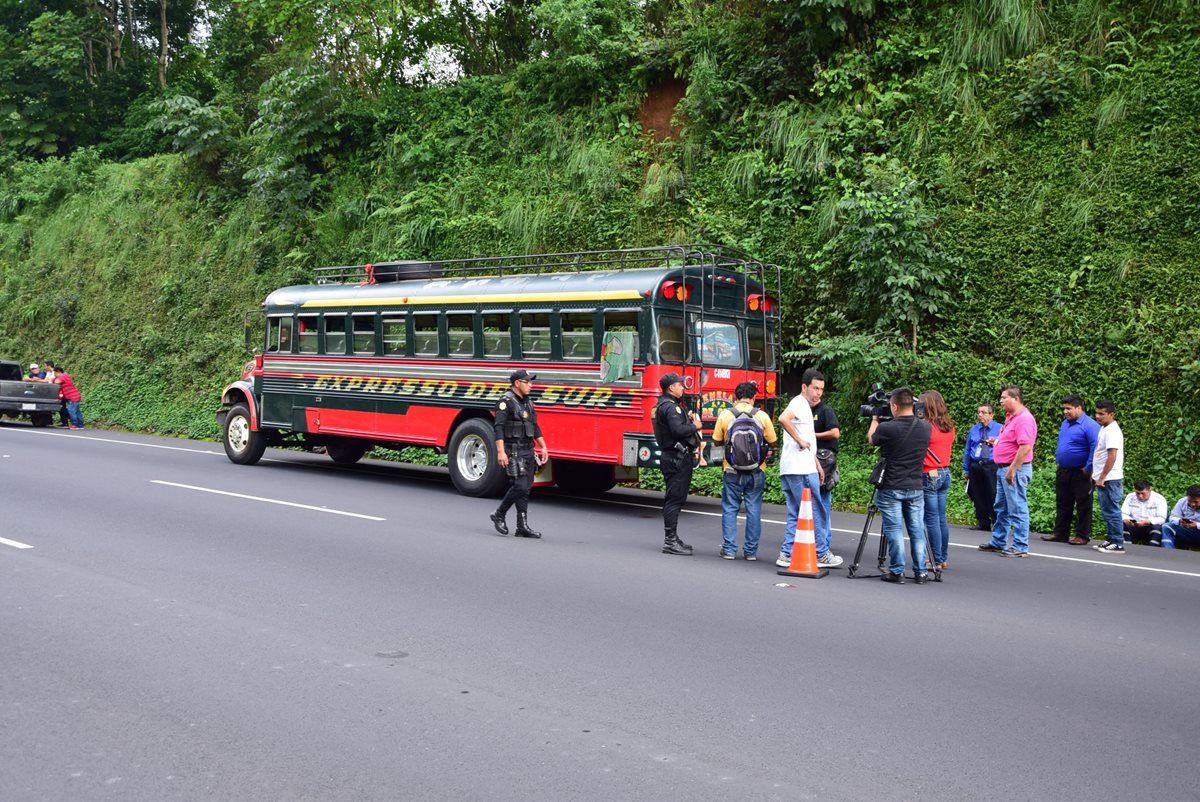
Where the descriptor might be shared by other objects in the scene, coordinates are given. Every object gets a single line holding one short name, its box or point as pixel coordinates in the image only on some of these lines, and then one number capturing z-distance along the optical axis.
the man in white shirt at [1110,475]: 11.49
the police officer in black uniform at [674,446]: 10.42
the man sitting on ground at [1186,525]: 11.98
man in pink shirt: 11.03
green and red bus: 13.45
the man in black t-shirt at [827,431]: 10.38
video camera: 9.65
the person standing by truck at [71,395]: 28.53
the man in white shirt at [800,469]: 9.72
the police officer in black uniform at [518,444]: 11.11
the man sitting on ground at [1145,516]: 12.27
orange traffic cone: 9.28
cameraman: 9.12
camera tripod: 9.32
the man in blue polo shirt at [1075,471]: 12.04
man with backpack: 10.09
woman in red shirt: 9.75
